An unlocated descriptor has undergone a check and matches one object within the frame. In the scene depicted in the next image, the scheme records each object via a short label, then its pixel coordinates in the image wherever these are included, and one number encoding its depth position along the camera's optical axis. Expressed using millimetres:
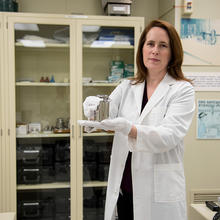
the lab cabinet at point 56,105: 2369
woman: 1273
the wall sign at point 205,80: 2511
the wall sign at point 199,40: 2475
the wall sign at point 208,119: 2543
